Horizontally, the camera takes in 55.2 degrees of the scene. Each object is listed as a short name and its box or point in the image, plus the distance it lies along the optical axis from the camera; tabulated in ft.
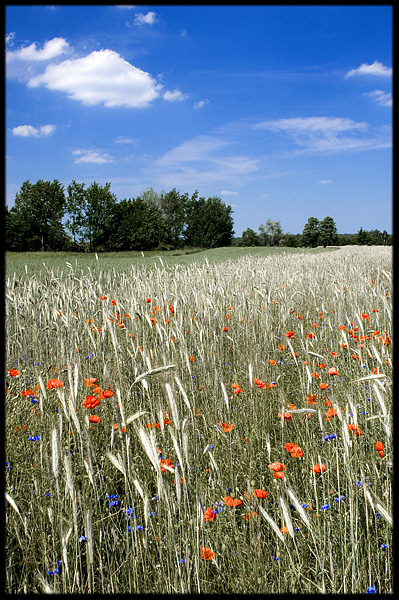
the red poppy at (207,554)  4.06
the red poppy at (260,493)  4.48
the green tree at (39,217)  138.62
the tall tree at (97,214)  152.35
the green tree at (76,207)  145.38
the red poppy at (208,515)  4.51
